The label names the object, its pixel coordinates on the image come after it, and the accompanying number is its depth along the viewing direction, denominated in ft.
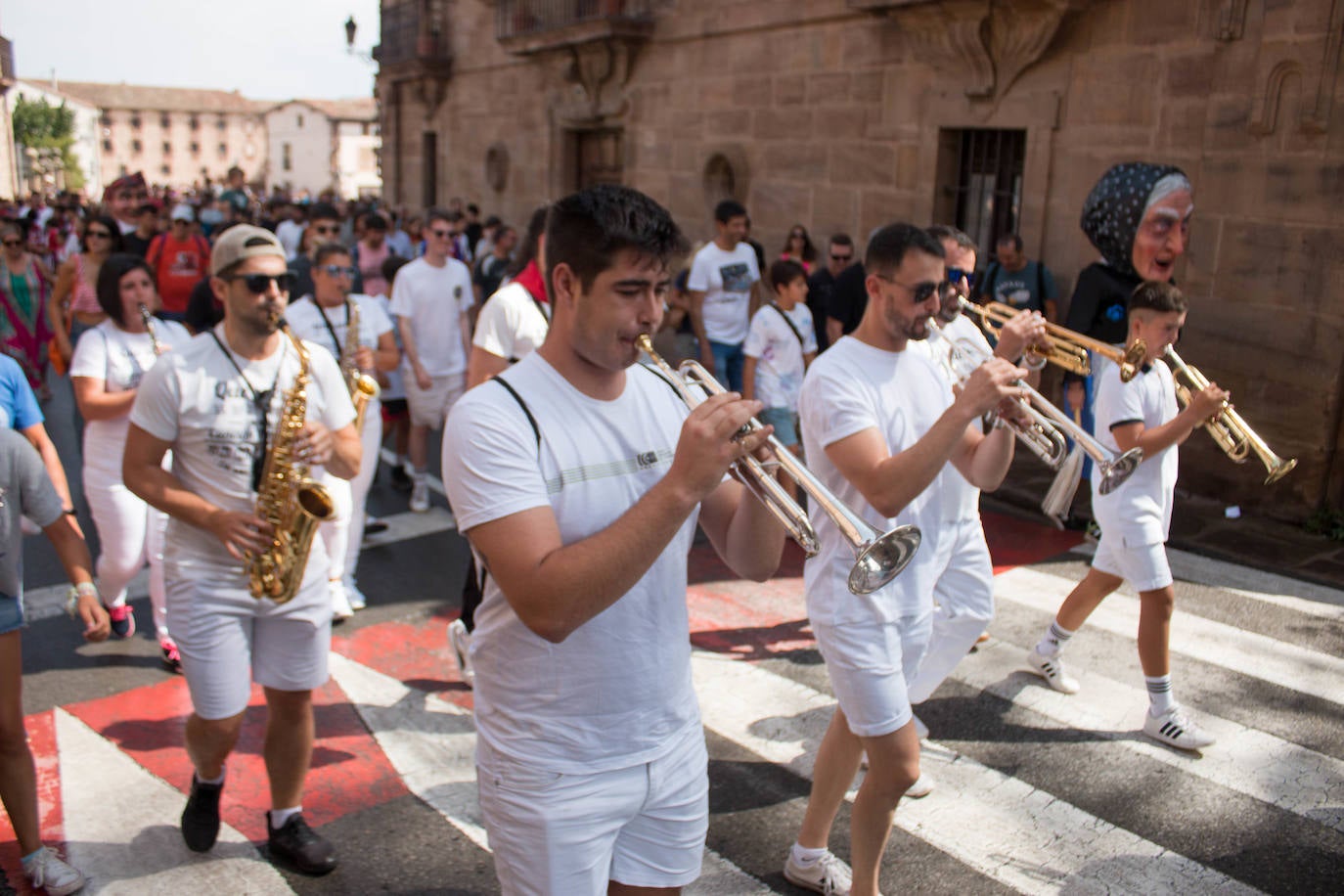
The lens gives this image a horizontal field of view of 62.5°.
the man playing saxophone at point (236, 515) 11.23
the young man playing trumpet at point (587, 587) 6.98
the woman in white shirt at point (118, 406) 16.66
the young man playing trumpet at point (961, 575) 12.01
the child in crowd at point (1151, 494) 14.56
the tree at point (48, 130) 270.87
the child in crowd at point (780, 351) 24.00
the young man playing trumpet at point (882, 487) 10.25
